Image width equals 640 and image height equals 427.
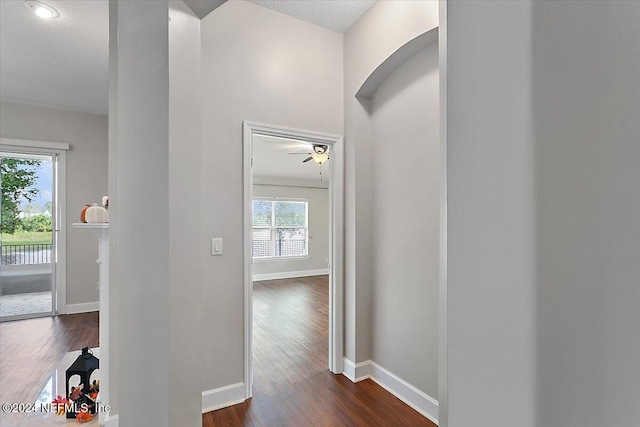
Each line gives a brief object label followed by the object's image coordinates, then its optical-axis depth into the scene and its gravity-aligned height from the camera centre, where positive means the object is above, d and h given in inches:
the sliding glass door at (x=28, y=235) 162.6 -12.0
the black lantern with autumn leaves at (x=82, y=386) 78.5 -44.9
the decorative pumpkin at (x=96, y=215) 79.7 -0.7
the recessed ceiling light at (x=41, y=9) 89.3 +60.5
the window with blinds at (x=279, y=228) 302.4 -16.3
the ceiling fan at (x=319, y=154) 164.7 +32.0
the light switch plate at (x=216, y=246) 85.8 -9.3
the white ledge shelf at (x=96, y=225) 75.4 -3.1
